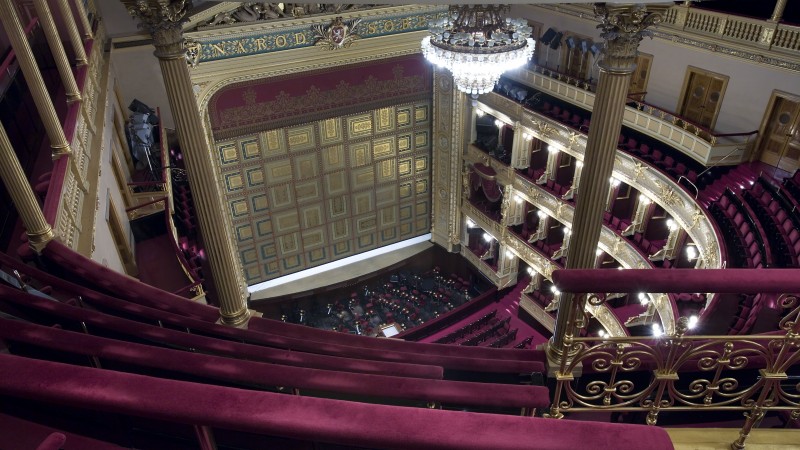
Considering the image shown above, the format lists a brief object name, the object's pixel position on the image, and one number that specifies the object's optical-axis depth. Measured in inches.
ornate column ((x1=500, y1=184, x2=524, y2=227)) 602.5
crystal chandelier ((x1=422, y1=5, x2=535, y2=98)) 300.2
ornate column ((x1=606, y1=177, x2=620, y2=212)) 508.7
